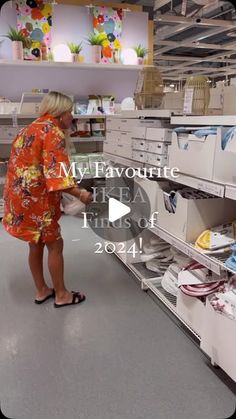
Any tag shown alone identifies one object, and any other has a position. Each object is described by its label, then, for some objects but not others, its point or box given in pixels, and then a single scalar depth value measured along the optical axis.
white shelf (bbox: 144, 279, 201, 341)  2.56
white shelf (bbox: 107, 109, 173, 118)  2.69
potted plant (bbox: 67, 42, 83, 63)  5.47
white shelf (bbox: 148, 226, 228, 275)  2.01
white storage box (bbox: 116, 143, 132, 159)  3.24
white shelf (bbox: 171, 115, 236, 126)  1.96
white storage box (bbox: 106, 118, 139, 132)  3.16
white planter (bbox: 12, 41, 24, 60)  5.13
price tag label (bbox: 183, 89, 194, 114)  2.42
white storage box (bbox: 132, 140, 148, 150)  2.91
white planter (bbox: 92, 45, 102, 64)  5.50
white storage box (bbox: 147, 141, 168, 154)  2.61
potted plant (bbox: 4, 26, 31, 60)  5.13
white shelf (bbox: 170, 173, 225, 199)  1.95
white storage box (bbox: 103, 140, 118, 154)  3.57
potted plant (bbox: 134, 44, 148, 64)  5.76
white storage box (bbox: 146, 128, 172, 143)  2.58
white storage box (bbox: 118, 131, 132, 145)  3.24
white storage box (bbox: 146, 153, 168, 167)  2.63
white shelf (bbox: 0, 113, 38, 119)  5.17
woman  2.55
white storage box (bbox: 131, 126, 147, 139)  2.91
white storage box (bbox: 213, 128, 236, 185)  1.93
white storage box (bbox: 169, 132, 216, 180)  2.02
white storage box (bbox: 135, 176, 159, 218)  2.82
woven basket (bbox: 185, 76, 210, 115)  2.46
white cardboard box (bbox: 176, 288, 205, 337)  2.26
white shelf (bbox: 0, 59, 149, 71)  5.16
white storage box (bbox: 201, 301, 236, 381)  1.89
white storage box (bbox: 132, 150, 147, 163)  2.93
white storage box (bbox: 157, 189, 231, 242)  2.33
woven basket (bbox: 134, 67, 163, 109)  3.24
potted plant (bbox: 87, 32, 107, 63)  5.49
